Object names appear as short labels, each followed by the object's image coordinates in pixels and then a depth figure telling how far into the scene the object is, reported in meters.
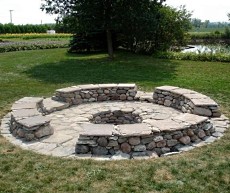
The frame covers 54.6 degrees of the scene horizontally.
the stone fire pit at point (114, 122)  3.75
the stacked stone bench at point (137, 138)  3.73
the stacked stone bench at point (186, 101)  4.96
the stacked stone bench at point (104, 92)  6.09
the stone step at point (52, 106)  5.44
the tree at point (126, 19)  10.77
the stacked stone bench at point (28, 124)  4.17
